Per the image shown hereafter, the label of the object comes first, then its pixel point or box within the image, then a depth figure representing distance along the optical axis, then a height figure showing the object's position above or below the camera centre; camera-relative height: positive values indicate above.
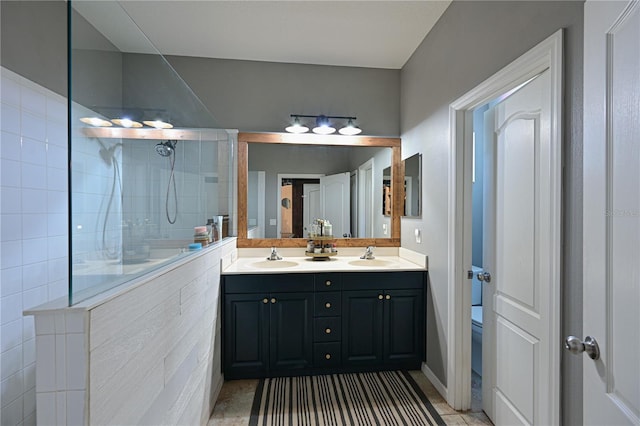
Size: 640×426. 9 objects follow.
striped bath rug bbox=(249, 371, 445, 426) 1.84 -1.29
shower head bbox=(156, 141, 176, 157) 1.62 +0.36
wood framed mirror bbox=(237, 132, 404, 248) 2.78 +0.35
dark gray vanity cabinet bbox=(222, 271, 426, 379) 2.25 -0.87
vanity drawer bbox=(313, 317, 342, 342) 2.30 -0.92
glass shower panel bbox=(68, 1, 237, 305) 0.98 +0.27
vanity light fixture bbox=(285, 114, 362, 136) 2.80 +0.83
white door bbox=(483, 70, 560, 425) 1.23 -0.21
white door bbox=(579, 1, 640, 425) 0.68 +0.01
